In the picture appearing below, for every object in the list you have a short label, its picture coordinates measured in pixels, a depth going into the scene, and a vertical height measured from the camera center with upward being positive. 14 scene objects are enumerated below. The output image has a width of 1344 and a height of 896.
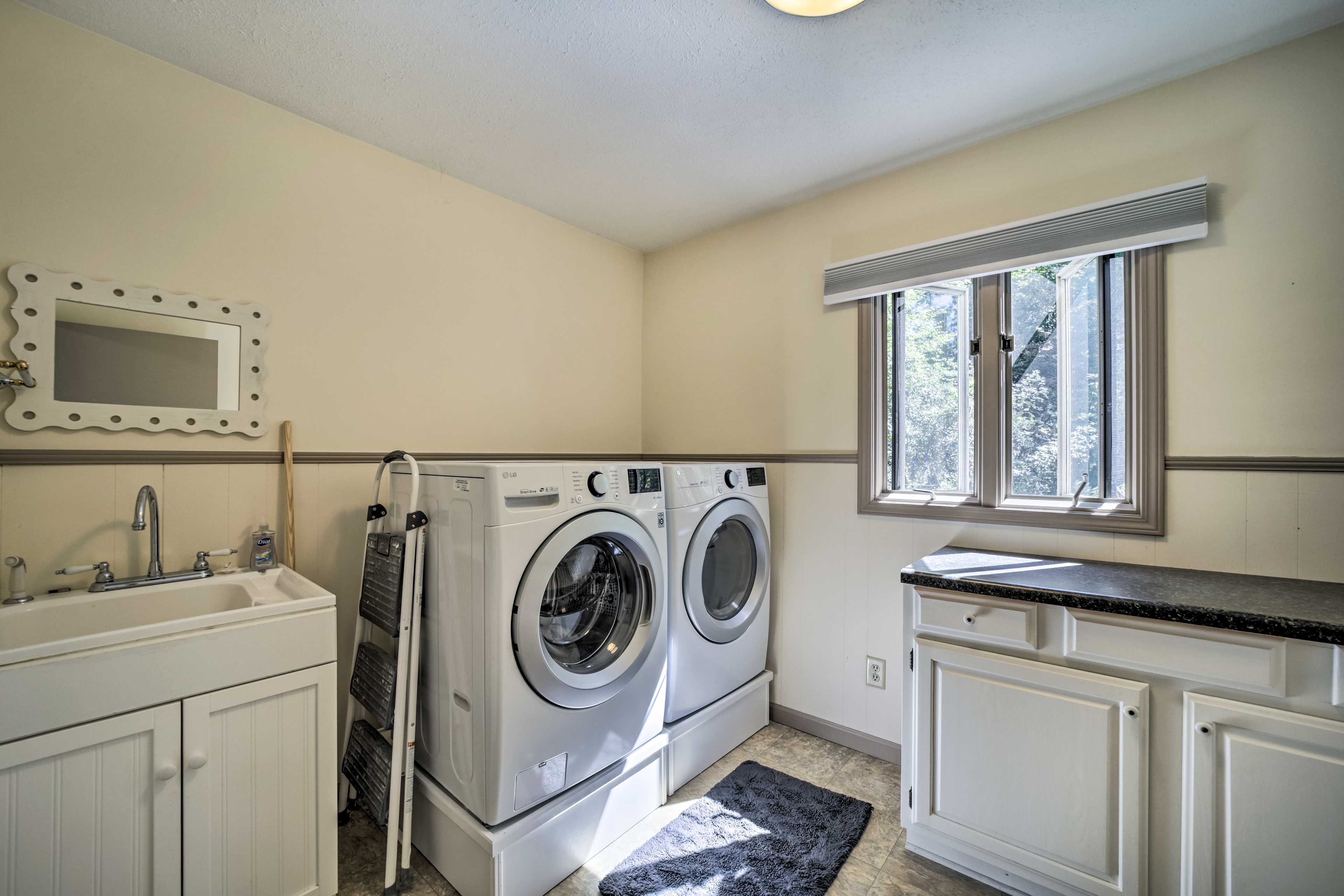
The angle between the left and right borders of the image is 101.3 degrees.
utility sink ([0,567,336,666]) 1.18 -0.41
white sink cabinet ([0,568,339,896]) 1.10 -0.66
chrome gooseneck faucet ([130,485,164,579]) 1.51 -0.20
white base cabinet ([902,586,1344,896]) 1.17 -0.73
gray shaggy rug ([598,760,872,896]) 1.58 -1.24
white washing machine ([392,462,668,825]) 1.45 -0.52
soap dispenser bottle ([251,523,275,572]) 1.75 -0.32
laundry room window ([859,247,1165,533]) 1.76 +0.20
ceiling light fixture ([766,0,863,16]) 1.33 +1.08
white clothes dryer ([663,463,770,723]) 1.98 -0.53
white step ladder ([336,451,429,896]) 1.57 -0.72
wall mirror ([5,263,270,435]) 1.47 +0.27
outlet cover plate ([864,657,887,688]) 2.24 -0.91
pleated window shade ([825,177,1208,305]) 1.65 +0.71
